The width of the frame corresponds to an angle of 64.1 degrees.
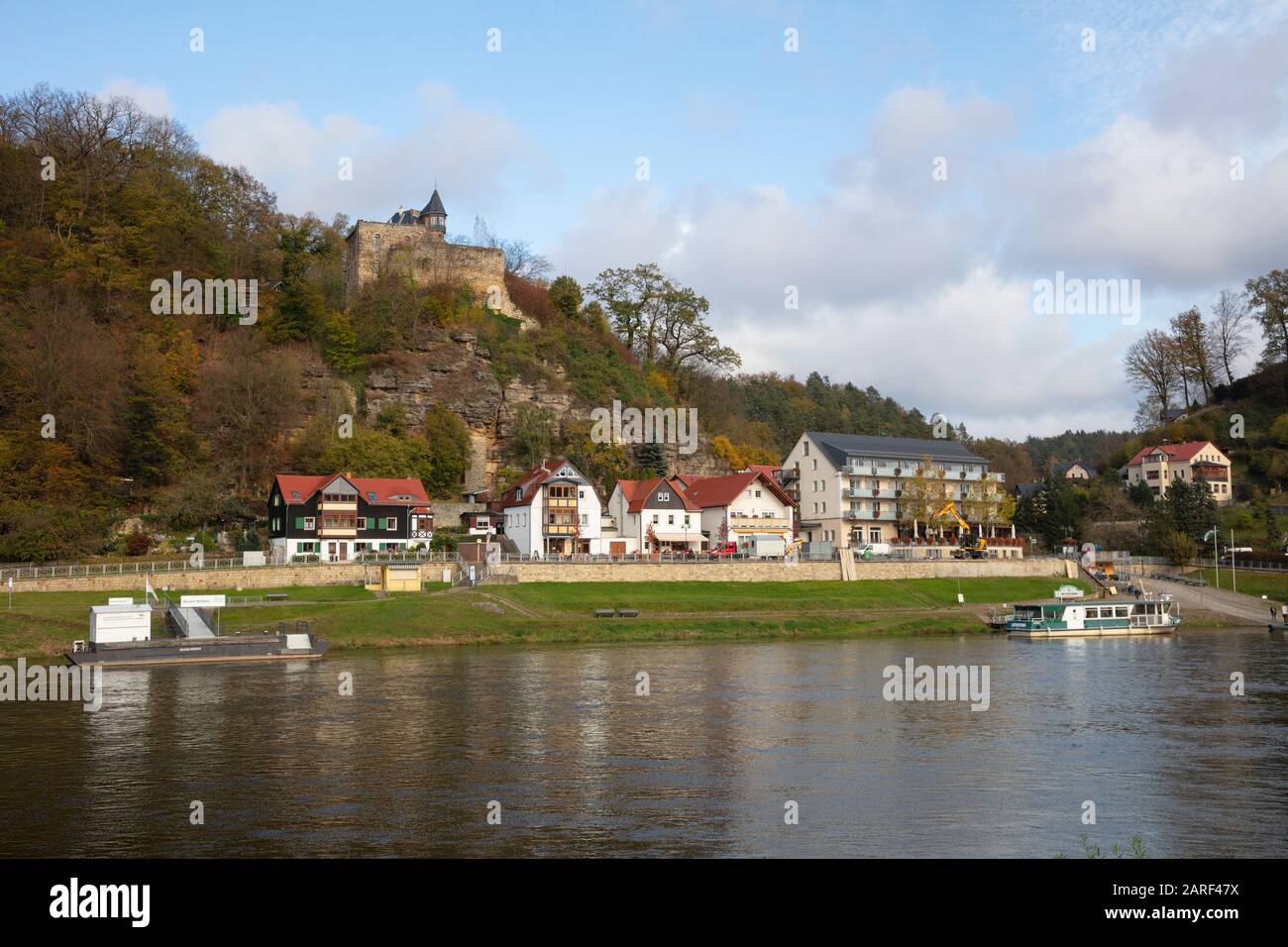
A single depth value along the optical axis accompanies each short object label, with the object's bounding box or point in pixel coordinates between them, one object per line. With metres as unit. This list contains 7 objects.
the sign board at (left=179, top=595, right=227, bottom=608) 56.22
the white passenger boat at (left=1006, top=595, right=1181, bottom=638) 65.38
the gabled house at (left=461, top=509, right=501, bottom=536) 85.03
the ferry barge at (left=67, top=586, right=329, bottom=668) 49.12
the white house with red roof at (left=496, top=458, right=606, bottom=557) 82.38
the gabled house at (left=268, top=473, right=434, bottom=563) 74.56
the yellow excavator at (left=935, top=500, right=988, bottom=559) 85.94
